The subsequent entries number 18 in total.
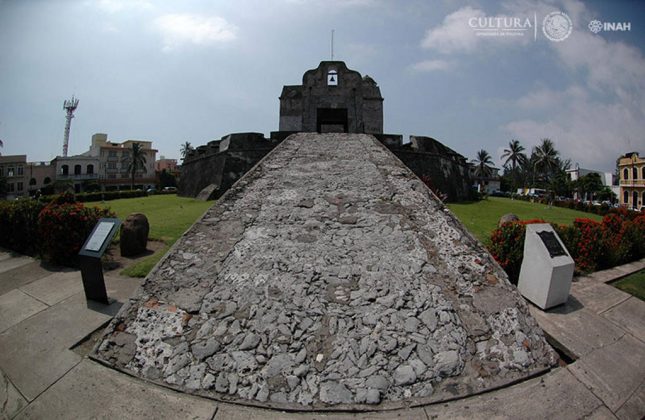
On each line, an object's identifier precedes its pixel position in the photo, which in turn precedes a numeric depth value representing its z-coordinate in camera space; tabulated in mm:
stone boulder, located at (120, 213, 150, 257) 6125
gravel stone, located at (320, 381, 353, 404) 2403
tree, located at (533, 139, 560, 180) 44906
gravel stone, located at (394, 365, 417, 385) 2537
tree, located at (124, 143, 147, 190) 43562
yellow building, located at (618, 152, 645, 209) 36312
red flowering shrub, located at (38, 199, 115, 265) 5727
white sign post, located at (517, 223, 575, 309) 3811
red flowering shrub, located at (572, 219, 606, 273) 5443
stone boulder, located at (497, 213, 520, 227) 7512
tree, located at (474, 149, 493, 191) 54250
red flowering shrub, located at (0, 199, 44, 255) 6719
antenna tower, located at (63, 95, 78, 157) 62512
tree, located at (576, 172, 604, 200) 44406
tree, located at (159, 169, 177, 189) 49906
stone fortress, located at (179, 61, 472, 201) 14156
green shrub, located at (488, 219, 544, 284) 4953
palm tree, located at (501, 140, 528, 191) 49866
